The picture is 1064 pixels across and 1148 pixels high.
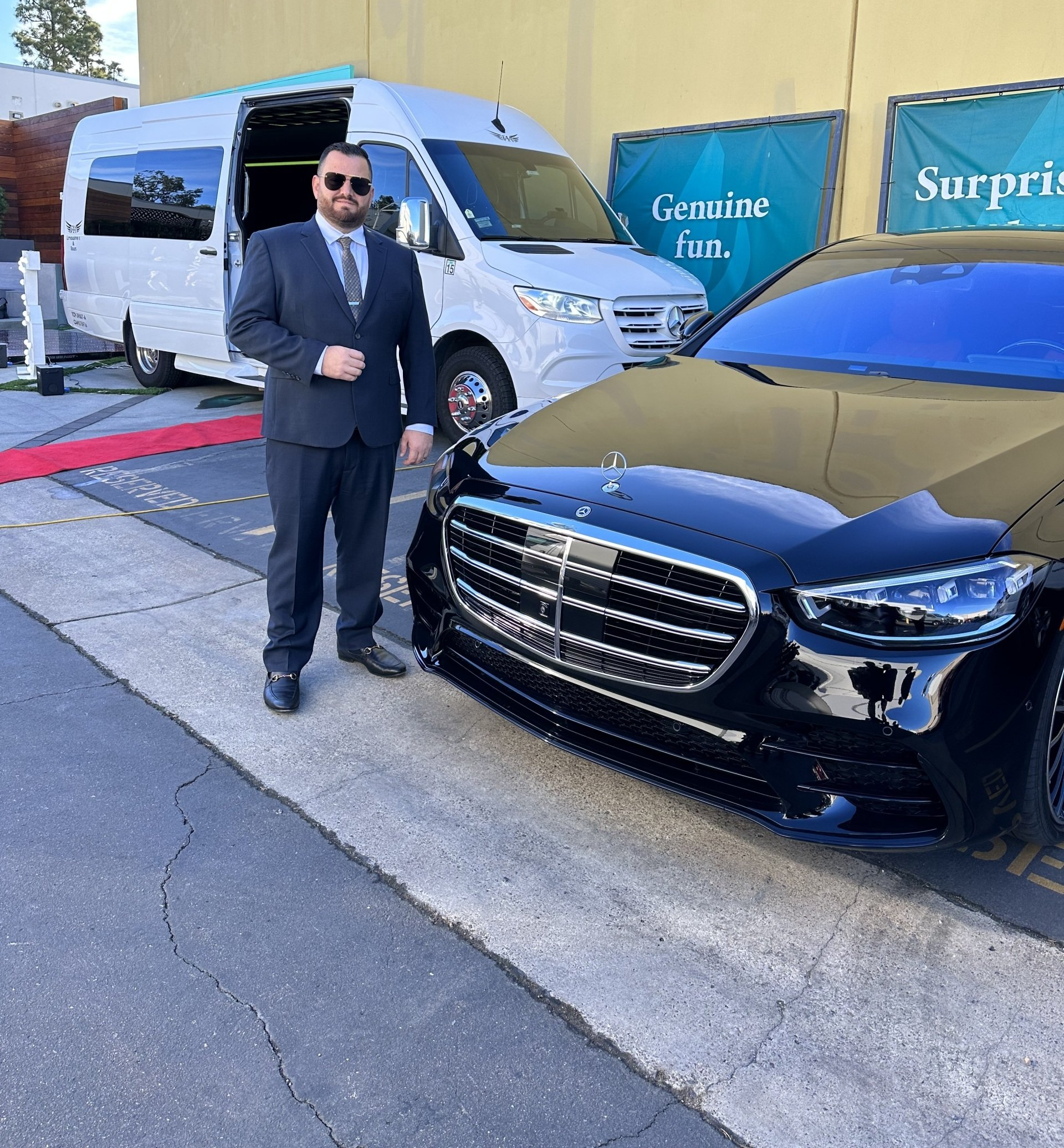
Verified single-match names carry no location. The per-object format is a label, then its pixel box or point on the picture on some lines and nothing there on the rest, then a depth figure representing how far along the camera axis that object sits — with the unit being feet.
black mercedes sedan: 8.35
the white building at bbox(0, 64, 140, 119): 99.04
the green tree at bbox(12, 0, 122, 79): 205.77
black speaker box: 33.94
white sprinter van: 23.58
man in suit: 11.89
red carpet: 24.31
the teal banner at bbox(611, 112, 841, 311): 29.81
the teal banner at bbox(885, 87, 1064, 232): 25.40
